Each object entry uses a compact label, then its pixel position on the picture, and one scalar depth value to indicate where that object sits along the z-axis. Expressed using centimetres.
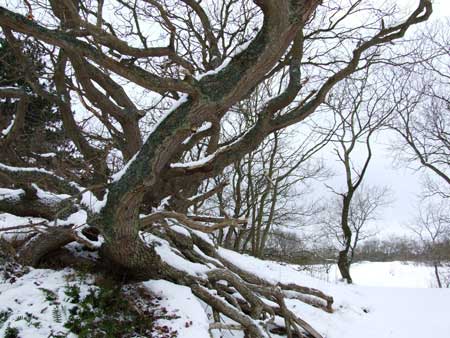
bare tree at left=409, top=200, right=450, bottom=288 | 2196
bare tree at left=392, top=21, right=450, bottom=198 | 1505
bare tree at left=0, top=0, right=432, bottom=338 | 298
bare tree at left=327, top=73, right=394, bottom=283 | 1370
